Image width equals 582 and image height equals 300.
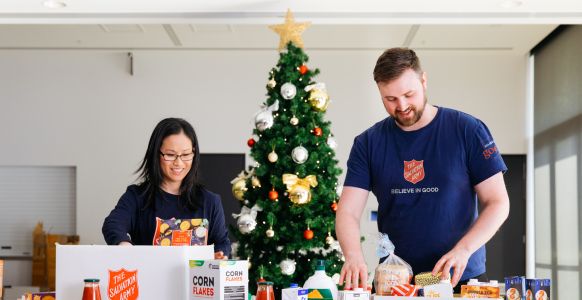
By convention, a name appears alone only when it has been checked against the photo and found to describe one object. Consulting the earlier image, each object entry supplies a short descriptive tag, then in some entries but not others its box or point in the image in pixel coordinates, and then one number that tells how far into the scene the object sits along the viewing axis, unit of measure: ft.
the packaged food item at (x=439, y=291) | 6.03
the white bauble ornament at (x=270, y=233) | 17.39
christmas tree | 17.40
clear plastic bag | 6.69
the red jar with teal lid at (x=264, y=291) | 6.38
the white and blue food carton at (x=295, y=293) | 6.26
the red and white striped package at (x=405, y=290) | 6.12
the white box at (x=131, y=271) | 6.59
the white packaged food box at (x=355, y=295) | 6.11
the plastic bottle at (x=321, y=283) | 6.63
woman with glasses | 9.02
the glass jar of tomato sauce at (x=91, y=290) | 6.34
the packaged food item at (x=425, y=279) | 6.54
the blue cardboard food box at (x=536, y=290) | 6.29
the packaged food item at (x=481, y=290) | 6.08
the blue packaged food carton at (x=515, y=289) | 6.31
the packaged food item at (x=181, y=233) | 8.06
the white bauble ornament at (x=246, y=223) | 17.40
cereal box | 6.30
